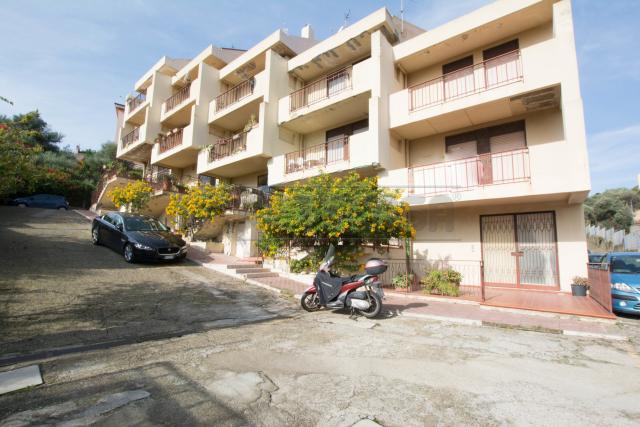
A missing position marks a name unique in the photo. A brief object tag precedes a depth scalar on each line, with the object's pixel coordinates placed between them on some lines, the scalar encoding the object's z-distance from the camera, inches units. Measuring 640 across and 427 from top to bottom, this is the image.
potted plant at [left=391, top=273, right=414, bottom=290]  392.6
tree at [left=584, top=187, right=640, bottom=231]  1390.3
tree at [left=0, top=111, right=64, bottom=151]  1219.4
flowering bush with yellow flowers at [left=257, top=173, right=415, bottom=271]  382.0
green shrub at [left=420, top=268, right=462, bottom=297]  359.9
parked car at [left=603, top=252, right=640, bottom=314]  273.9
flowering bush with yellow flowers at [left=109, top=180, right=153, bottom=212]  674.8
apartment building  371.6
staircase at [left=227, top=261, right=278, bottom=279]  430.6
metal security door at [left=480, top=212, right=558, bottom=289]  400.8
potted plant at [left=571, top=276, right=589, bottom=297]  359.6
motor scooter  261.1
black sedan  411.5
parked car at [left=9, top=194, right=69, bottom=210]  940.6
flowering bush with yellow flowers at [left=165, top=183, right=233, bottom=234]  550.0
